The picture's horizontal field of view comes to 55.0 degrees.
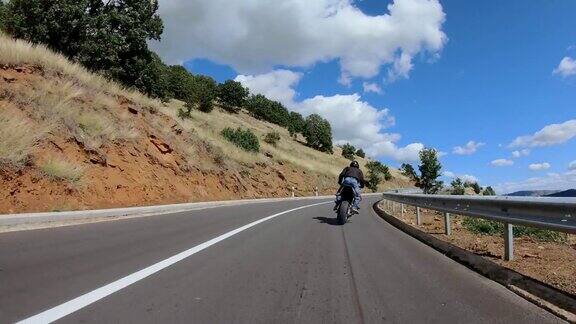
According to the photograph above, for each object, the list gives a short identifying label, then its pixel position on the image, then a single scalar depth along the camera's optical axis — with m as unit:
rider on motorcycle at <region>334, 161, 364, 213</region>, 16.12
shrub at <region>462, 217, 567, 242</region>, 12.70
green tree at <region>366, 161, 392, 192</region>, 81.56
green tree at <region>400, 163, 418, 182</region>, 77.25
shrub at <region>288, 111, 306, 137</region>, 110.89
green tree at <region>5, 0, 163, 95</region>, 32.47
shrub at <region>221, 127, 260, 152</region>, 51.59
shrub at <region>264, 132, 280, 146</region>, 79.03
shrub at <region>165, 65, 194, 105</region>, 89.12
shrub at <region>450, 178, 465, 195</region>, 40.75
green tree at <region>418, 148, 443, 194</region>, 52.88
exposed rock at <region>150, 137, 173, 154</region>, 26.30
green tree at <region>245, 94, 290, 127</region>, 119.12
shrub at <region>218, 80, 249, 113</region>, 109.56
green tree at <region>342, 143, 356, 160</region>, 115.88
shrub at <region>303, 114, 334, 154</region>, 107.69
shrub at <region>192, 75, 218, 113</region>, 90.94
